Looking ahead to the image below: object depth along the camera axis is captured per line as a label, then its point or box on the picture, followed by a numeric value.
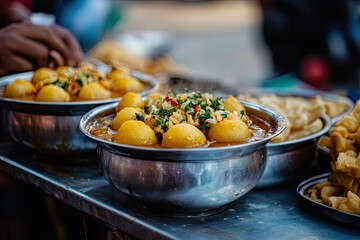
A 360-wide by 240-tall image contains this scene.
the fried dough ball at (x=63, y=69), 2.31
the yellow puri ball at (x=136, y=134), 1.62
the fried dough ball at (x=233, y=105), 1.88
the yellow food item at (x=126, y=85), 2.27
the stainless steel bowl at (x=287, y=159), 1.94
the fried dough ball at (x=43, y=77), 2.21
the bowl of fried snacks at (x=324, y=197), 1.66
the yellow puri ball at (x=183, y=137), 1.59
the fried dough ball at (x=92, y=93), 2.14
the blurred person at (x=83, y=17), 4.54
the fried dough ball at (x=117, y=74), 2.34
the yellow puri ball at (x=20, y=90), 2.21
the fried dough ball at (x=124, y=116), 1.79
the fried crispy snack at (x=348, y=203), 1.66
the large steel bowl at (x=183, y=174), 1.56
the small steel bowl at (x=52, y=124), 2.05
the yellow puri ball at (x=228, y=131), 1.63
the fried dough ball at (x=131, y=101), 1.92
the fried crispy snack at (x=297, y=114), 2.10
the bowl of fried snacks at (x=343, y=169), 1.71
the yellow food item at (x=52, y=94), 2.11
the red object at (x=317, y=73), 5.50
